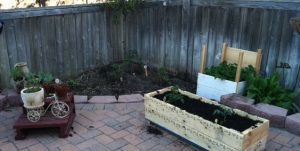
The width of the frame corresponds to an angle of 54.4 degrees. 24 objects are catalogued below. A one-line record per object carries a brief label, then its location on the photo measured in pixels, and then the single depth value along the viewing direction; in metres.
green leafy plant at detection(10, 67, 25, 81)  4.12
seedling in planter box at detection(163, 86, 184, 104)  3.72
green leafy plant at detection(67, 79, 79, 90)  5.10
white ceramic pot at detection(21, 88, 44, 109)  3.47
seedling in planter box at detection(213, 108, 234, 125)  3.32
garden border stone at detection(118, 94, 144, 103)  4.64
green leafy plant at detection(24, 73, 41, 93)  3.58
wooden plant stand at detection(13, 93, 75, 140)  3.52
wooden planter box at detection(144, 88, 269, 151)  2.93
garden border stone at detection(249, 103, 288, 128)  3.72
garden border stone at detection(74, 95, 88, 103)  4.59
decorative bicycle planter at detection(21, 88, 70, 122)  3.49
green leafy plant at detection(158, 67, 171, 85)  5.31
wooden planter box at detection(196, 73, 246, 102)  4.18
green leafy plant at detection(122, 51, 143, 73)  5.75
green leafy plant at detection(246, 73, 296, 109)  3.98
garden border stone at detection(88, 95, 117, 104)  4.59
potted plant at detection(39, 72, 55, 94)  3.93
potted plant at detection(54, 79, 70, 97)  3.91
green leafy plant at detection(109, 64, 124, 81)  5.35
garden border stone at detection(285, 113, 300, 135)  3.61
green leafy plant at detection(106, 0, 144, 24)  5.50
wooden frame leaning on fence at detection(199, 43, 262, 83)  4.06
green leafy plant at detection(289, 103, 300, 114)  4.04
